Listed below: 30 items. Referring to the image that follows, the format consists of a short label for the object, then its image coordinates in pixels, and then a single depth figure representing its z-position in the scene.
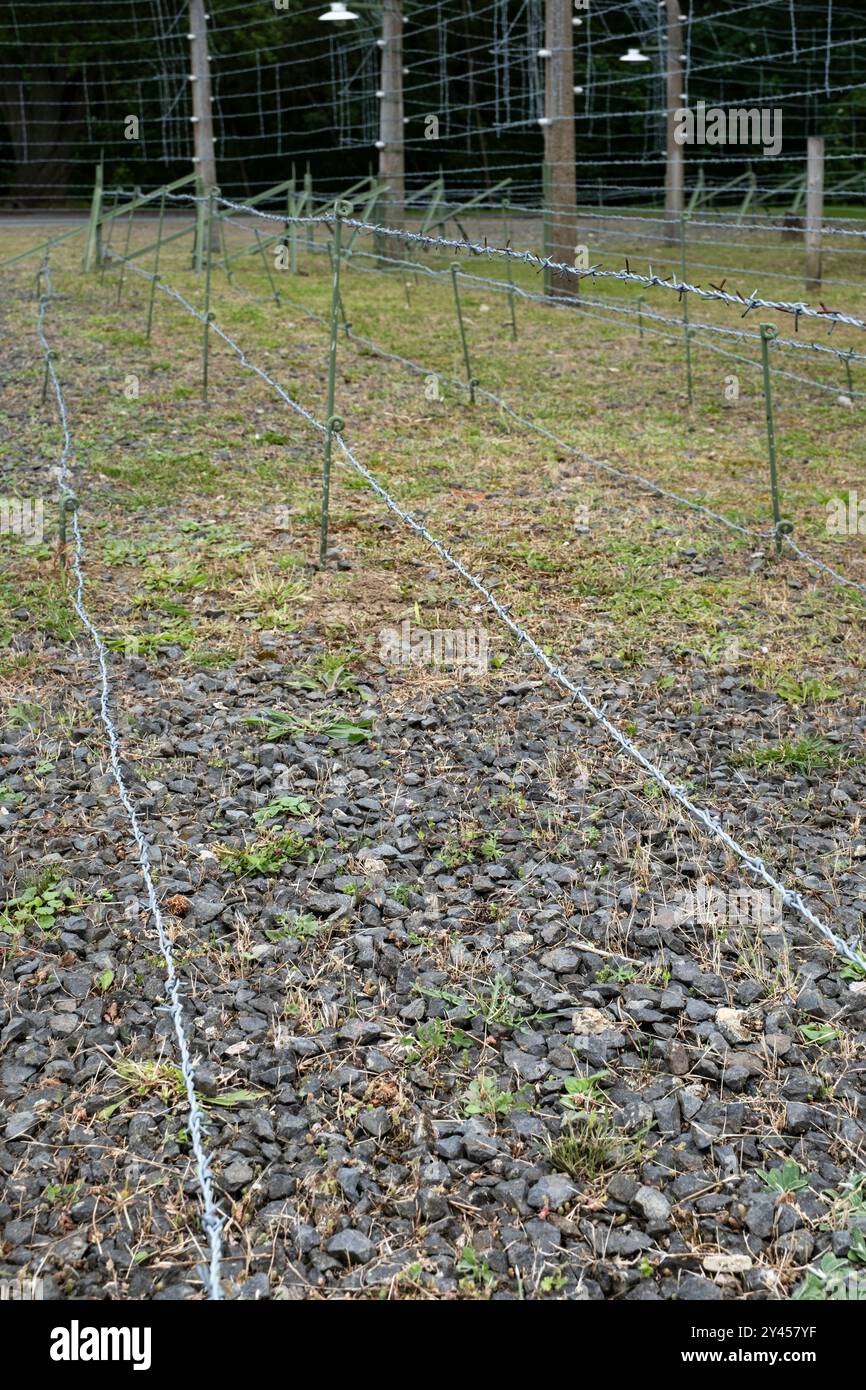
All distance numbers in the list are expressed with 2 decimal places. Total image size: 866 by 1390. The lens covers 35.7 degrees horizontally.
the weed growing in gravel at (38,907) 3.46
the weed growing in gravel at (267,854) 3.72
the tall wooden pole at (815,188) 13.94
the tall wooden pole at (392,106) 16.58
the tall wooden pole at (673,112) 17.10
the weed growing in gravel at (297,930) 3.42
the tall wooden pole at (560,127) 13.59
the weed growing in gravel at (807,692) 4.77
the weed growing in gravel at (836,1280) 2.36
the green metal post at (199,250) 15.34
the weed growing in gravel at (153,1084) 2.85
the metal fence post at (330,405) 5.62
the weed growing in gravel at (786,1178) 2.60
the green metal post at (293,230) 15.57
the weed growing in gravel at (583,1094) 2.83
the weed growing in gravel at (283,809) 3.99
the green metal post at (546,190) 13.86
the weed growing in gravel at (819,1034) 3.01
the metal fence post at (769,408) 5.69
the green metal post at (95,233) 14.79
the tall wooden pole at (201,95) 16.98
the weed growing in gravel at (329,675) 4.88
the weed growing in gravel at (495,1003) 3.11
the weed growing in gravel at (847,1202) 2.51
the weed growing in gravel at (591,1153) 2.66
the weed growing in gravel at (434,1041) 3.00
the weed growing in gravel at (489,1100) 2.82
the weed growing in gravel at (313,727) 4.50
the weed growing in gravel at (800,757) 4.28
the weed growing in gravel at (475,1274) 2.40
